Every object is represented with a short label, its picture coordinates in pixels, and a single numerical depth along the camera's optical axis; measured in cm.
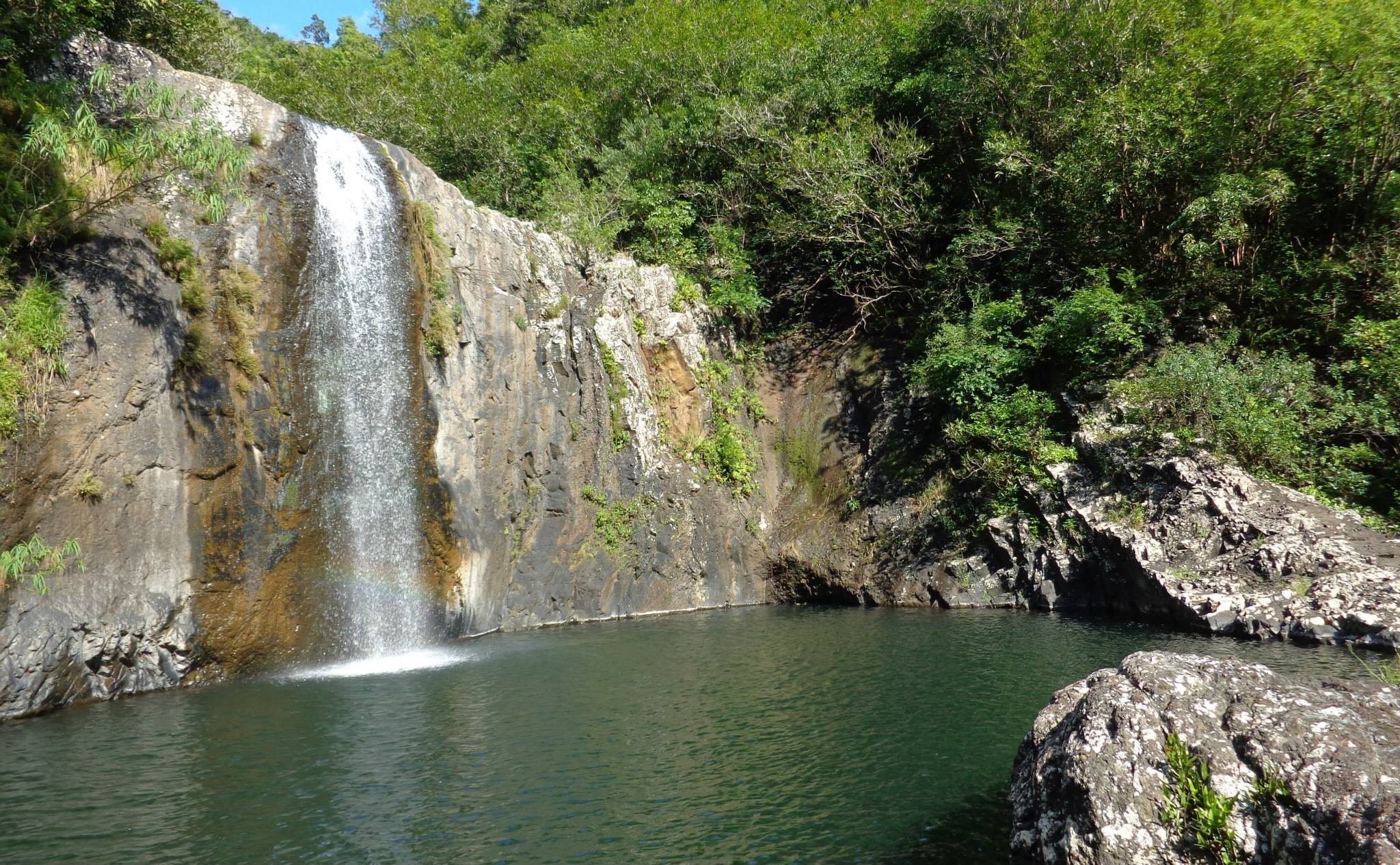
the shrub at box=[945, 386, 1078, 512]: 1698
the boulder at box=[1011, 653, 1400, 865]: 388
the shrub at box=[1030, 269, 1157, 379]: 1652
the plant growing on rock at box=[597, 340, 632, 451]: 1858
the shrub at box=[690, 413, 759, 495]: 2030
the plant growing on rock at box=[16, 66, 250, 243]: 1096
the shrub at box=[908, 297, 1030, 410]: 1812
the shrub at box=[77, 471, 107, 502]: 1081
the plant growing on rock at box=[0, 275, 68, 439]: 1023
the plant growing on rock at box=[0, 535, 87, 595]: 983
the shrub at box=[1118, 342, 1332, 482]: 1412
